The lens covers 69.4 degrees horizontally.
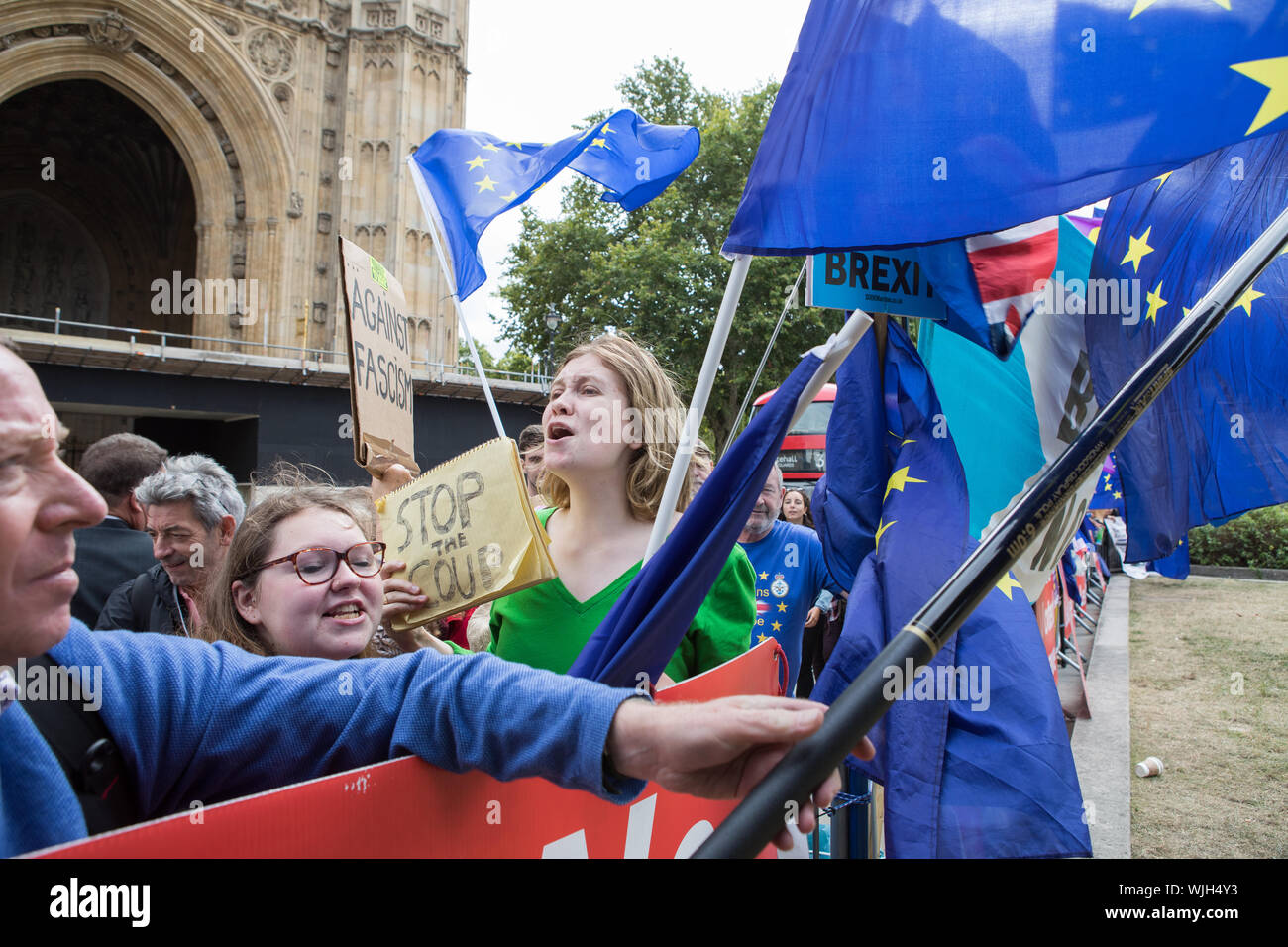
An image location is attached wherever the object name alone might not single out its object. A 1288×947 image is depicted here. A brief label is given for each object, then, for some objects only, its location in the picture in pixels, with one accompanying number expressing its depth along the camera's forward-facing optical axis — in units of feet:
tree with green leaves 82.89
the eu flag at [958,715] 7.41
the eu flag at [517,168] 14.11
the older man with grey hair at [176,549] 10.34
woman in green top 7.70
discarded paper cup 18.85
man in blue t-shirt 16.26
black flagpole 3.58
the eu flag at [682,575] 6.17
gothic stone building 56.18
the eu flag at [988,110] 5.83
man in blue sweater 3.45
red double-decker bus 54.34
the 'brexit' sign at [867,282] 8.16
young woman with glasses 6.06
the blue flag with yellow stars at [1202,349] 8.82
